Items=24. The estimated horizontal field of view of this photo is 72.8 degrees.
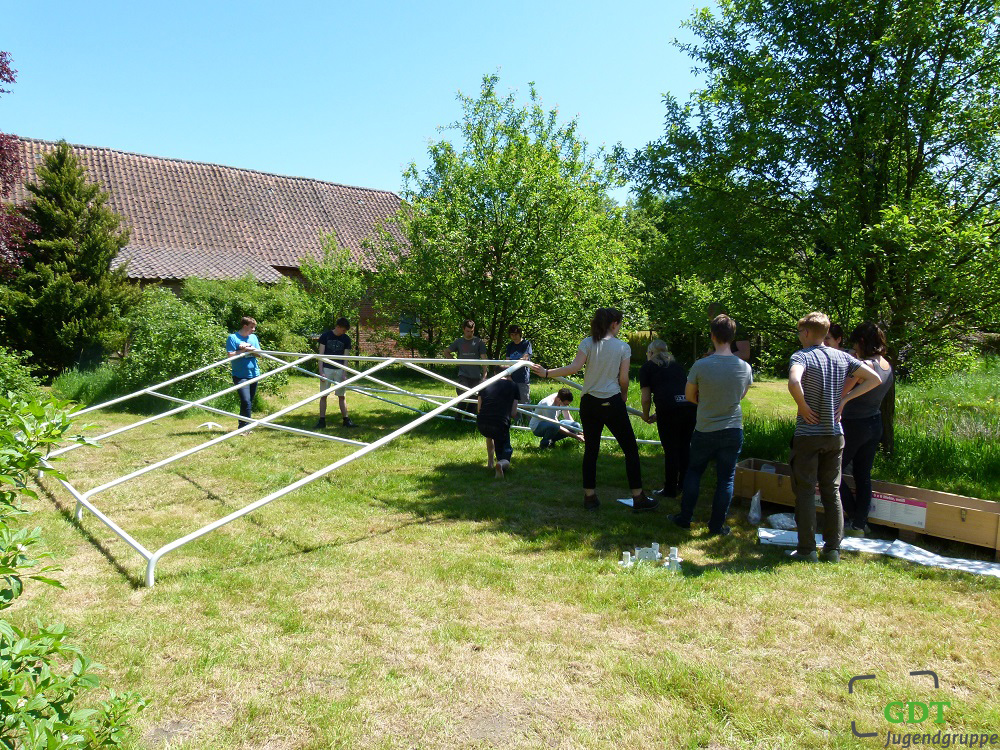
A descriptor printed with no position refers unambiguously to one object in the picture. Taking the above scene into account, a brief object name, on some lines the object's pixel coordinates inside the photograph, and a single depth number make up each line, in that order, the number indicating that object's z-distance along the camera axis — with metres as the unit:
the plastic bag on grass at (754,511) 5.95
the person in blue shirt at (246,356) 9.75
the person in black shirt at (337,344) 10.67
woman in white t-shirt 5.94
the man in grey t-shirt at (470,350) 10.21
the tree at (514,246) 11.00
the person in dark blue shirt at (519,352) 9.45
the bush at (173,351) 12.64
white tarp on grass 4.71
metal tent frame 4.39
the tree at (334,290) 20.06
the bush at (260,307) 16.70
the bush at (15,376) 10.22
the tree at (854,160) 6.28
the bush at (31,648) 1.63
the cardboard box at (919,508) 5.01
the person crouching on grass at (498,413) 7.39
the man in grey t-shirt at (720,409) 5.33
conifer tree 14.69
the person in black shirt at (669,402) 6.46
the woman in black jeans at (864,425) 5.46
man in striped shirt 4.85
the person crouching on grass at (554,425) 9.12
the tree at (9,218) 13.46
